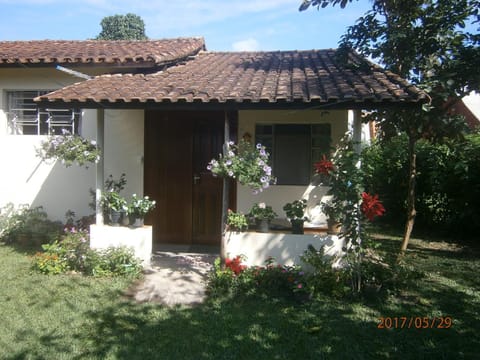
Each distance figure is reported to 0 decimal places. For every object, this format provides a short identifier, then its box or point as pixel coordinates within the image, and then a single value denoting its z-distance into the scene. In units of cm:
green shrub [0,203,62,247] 688
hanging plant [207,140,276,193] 494
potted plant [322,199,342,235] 488
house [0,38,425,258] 655
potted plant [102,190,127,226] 568
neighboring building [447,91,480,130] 1628
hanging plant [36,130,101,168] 561
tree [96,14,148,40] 3248
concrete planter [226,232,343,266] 521
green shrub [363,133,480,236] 784
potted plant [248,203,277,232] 547
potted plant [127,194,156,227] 569
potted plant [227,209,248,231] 532
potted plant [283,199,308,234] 544
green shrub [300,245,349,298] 475
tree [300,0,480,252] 578
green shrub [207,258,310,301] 479
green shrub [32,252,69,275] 543
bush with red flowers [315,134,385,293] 470
